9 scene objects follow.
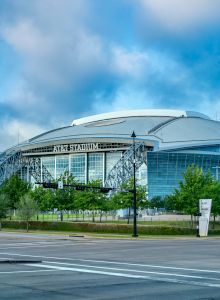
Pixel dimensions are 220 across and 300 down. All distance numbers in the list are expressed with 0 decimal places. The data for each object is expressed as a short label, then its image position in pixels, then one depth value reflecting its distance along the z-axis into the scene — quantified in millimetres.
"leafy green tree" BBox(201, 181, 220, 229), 76250
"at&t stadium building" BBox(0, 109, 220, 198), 140875
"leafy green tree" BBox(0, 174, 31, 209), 101375
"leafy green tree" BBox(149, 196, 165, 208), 124894
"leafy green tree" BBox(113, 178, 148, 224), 85312
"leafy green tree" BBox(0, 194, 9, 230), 86625
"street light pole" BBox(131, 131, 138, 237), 58344
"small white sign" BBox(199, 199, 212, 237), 63812
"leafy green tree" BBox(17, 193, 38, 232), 78875
